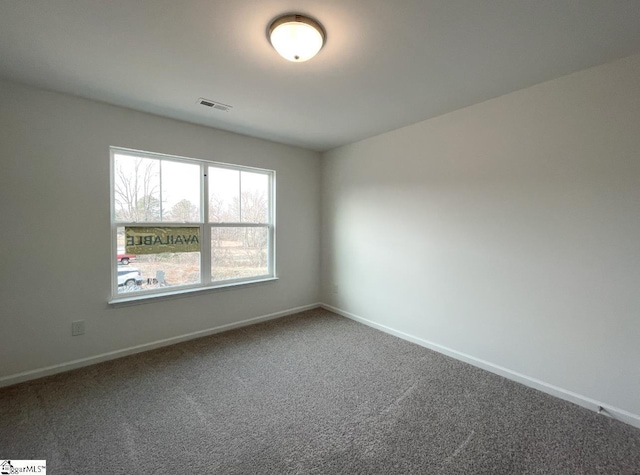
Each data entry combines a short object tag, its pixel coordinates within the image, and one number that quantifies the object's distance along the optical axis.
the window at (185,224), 2.80
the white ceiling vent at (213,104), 2.53
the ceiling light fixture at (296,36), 1.53
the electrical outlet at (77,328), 2.49
